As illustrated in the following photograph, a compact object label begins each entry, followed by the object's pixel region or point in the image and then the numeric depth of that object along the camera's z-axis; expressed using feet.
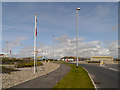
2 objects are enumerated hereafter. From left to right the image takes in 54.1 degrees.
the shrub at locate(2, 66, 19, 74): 52.38
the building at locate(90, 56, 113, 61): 279.28
